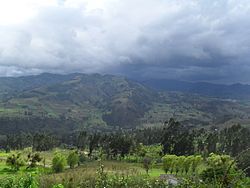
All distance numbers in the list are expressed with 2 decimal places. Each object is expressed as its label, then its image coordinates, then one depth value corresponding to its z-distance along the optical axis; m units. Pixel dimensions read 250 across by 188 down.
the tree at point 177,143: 112.99
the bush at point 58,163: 88.24
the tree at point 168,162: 86.44
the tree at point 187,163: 84.27
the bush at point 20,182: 11.30
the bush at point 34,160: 94.21
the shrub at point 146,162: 89.27
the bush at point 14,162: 89.49
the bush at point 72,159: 98.43
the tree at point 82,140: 146.38
